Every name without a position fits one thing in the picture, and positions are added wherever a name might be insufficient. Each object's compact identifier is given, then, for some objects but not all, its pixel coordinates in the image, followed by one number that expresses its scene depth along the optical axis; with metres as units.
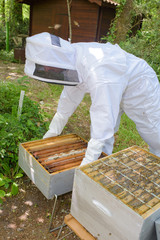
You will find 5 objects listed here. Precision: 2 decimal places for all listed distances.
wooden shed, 8.10
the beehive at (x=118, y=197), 1.24
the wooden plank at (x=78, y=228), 1.59
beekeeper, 1.82
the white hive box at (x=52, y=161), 1.91
